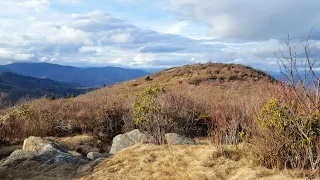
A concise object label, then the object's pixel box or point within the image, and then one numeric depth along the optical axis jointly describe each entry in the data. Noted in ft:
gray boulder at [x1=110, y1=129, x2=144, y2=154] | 35.74
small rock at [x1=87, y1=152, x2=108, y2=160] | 30.70
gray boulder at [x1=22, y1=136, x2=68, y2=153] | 33.29
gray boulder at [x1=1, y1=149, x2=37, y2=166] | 30.17
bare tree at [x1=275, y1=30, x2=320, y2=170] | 20.56
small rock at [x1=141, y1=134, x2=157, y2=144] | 31.57
